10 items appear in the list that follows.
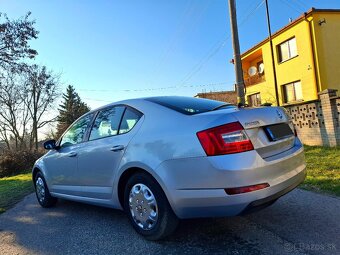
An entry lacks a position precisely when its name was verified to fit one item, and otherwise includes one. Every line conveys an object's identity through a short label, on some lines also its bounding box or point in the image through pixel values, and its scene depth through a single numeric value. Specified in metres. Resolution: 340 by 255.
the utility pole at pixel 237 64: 9.31
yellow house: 19.80
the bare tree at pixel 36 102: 38.31
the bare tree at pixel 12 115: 36.44
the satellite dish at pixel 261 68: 27.23
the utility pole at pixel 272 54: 21.98
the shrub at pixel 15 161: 20.65
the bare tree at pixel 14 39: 13.02
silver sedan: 3.16
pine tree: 49.59
